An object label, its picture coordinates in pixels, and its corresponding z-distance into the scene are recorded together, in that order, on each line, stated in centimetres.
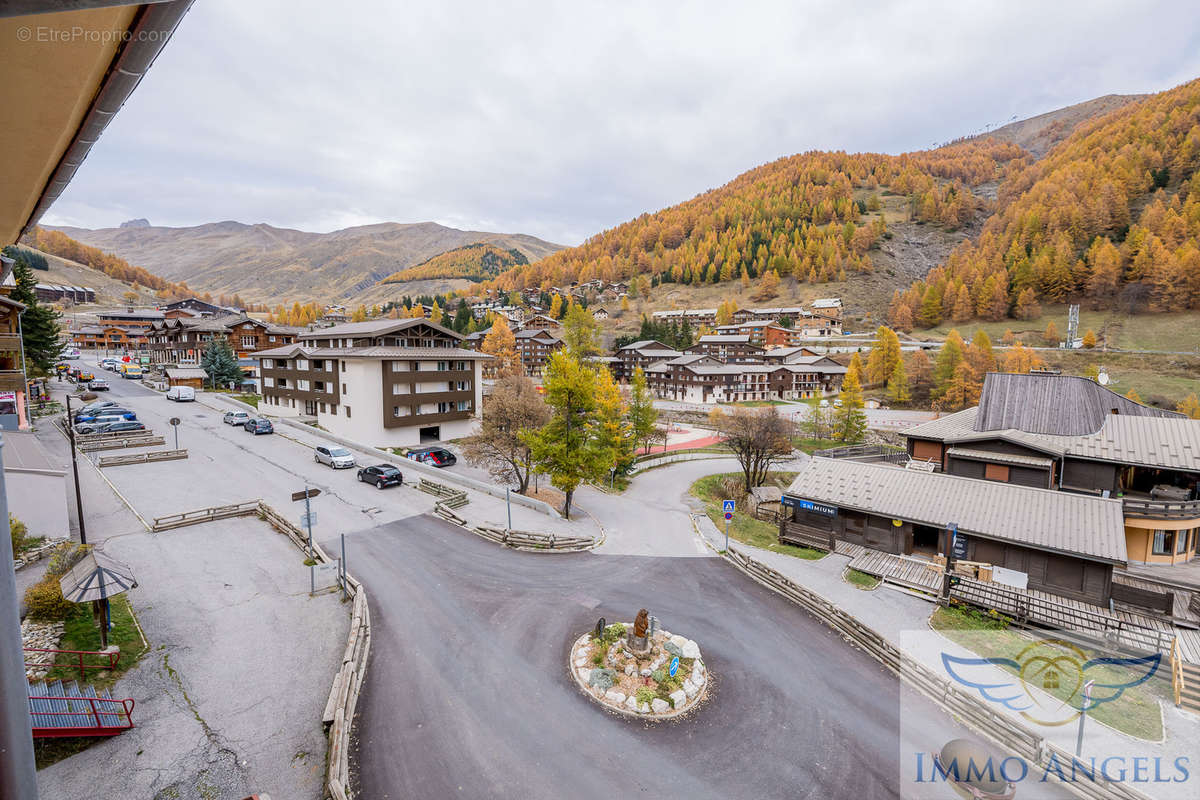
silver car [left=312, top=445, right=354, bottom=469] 3406
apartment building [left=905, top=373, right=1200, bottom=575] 2434
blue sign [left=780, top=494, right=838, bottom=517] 2672
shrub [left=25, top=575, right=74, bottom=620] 1543
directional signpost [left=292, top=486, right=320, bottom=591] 1805
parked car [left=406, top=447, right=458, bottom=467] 3807
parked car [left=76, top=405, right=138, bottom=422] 4068
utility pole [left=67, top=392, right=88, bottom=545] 1797
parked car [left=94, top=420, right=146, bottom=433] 3881
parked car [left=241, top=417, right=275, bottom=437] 4231
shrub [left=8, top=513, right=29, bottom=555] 1825
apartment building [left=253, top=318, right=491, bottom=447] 4191
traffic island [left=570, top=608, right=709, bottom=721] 1353
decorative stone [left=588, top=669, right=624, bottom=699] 1403
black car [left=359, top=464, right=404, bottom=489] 3078
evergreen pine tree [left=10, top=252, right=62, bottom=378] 4159
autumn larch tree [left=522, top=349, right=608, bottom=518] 2730
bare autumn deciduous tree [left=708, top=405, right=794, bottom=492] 4062
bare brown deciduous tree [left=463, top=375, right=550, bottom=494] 3319
